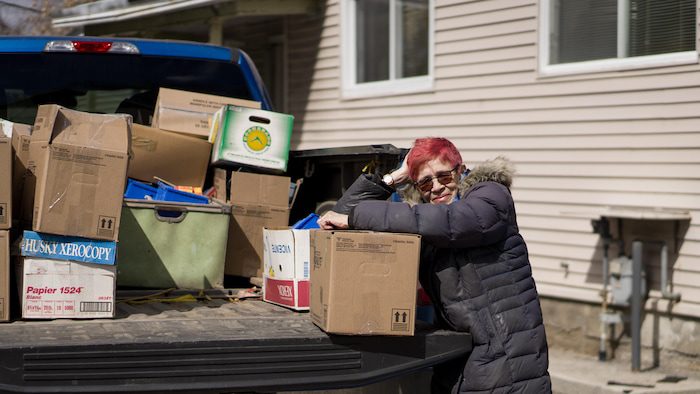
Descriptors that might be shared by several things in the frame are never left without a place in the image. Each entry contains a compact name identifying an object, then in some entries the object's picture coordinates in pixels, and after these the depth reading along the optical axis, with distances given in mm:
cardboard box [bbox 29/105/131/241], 3797
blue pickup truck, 3236
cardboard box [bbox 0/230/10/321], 3703
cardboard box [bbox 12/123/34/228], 3930
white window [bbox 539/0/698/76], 7973
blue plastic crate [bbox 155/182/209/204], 4934
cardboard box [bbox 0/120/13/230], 3719
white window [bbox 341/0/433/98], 10453
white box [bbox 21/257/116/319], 3805
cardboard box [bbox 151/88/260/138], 5582
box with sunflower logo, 5383
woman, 3639
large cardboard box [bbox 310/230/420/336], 3502
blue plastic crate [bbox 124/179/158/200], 4938
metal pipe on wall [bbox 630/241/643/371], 7867
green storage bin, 4598
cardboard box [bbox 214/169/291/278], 5039
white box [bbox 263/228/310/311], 4184
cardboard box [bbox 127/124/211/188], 5246
